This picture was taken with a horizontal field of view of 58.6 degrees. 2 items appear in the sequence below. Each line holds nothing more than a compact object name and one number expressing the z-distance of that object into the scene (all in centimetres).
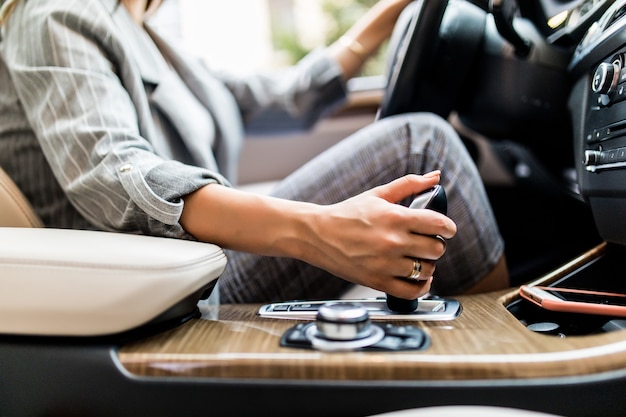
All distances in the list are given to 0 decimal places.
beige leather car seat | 60
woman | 52
